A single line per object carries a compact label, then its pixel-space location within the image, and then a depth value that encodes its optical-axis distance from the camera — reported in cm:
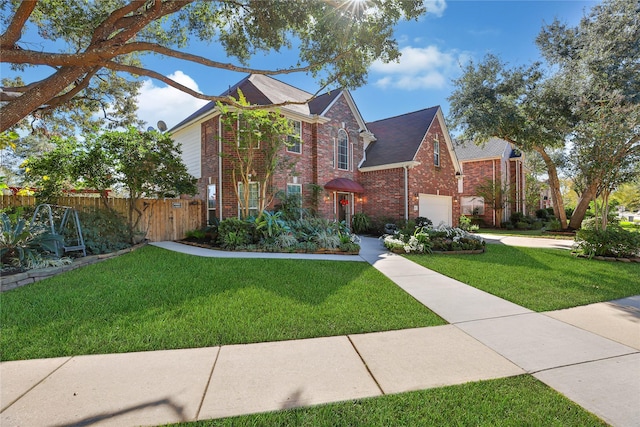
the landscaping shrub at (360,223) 1473
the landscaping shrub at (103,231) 764
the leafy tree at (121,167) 798
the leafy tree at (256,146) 971
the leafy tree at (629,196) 3104
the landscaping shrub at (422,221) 1369
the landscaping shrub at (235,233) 933
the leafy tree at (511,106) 1302
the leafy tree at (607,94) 1071
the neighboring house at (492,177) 2120
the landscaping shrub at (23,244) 564
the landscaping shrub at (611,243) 829
